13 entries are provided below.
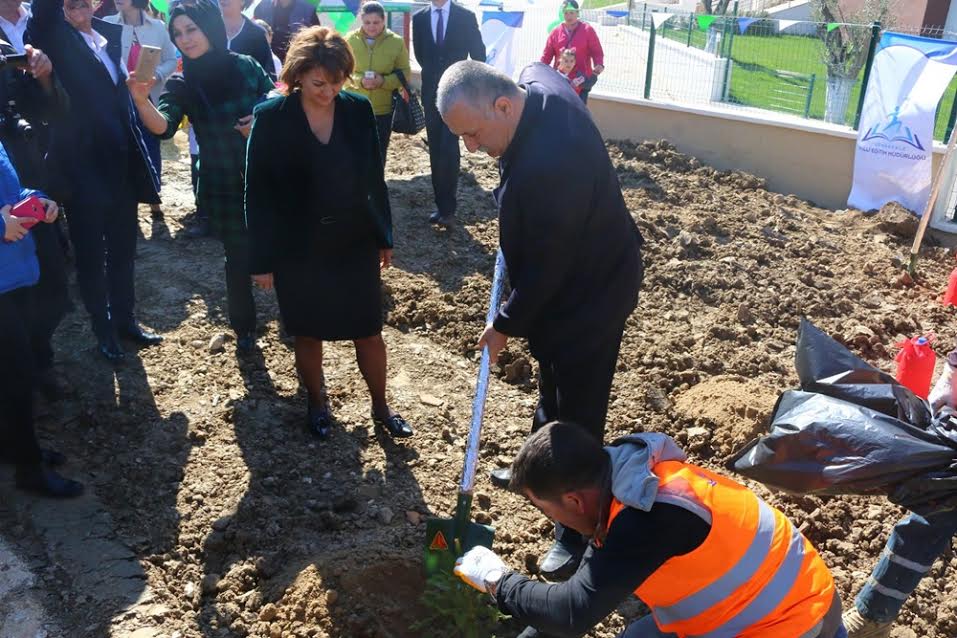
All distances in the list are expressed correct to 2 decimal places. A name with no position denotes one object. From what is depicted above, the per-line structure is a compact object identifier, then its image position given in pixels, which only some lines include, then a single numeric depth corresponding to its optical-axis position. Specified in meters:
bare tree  8.66
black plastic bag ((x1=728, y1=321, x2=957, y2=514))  2.38
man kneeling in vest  1.96
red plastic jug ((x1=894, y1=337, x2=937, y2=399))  3.47
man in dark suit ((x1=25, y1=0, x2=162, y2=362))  4.14
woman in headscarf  4.16
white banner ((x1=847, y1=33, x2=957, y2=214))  7.21
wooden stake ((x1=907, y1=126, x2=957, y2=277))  6.17
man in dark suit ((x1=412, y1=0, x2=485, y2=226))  6.80
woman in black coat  3.46
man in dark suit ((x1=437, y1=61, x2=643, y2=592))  2.74
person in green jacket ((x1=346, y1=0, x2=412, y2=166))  6.73
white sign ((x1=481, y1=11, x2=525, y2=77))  9.84
